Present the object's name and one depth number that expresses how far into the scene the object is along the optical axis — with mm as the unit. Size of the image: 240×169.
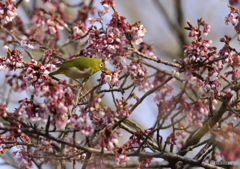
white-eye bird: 7578
